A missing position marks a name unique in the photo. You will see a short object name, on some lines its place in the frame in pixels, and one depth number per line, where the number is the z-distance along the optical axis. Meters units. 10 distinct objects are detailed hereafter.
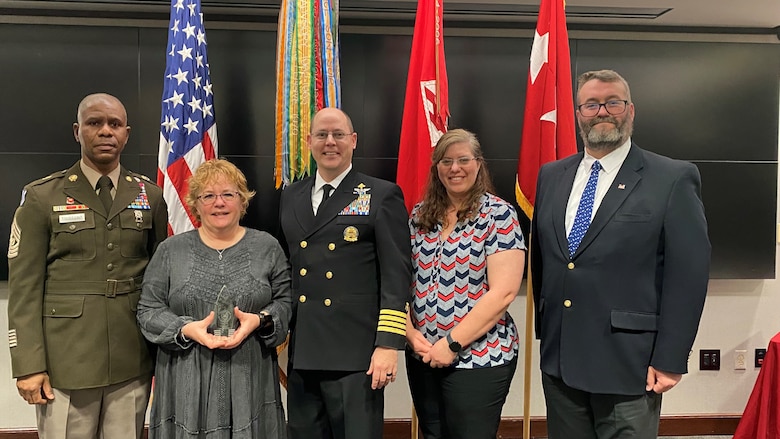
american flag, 2.55
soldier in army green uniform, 1.92
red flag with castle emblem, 2.62
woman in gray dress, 1.78
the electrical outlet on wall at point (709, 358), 3.51
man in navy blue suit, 1.66
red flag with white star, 2.60
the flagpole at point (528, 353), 2.70
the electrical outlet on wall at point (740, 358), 3.51
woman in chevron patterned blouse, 1.90
